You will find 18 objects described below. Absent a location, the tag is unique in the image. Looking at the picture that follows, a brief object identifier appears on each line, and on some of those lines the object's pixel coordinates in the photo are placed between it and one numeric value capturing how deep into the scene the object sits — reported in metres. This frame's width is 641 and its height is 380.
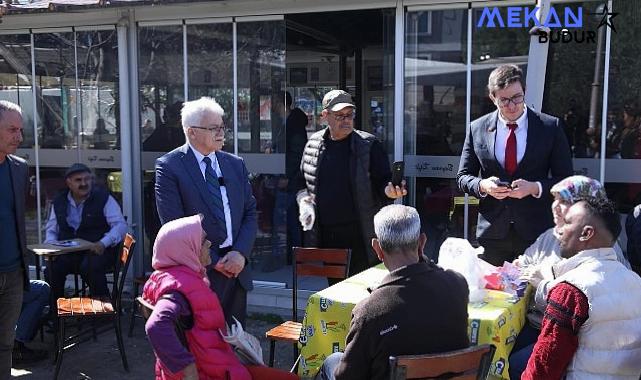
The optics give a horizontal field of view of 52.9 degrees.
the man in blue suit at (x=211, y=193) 3.40
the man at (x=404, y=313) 2.24
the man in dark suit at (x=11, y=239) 3.46
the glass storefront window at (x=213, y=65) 5.98
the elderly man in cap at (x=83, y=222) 5.37
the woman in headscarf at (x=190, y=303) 2.59
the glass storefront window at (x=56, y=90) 6.56
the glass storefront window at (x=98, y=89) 6.32
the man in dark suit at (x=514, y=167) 3.56
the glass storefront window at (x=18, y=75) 6.73
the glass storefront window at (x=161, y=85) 6.13
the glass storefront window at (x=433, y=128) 5.45
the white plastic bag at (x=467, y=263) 3.01
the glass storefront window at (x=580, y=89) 5.08
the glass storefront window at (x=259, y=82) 5.87
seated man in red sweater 2.27
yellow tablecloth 2.69
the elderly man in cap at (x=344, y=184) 4.17
